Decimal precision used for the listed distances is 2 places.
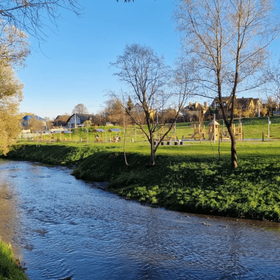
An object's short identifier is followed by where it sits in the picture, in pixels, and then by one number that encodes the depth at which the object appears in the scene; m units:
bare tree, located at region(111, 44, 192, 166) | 19.67
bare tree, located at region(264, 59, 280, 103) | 15.68
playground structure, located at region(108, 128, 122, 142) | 48.69
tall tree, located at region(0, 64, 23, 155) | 33.71
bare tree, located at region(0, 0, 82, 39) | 4.84
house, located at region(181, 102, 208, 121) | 88.44
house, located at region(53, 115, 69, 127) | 129.40
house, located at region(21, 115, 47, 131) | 87.83
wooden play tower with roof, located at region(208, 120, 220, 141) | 34.66
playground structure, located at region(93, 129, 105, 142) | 50.19
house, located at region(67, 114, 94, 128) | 106.38
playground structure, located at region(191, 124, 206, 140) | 39.81
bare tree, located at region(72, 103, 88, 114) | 124.12
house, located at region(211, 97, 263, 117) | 74.95
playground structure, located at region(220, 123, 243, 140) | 36.93
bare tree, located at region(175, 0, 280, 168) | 15.17
